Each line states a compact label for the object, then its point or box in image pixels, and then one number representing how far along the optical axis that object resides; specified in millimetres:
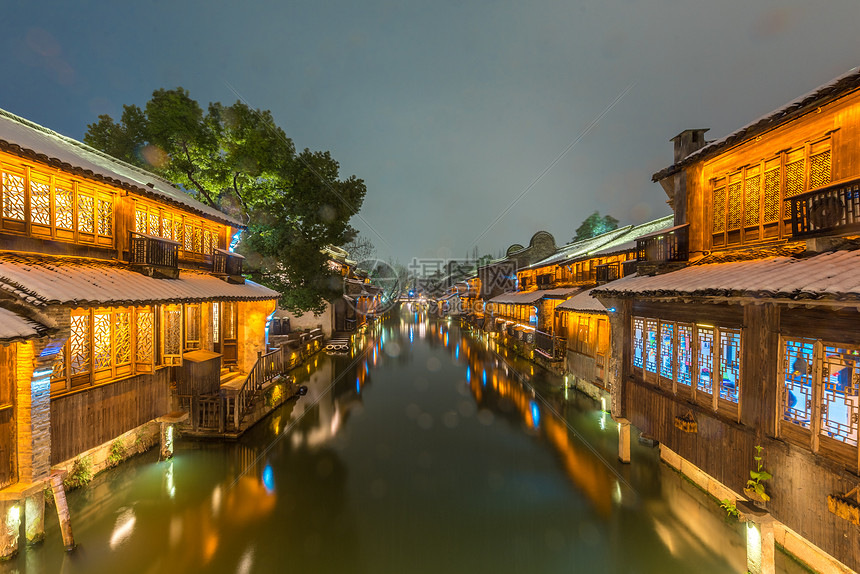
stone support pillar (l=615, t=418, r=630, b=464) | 11457
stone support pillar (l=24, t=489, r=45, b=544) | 7461
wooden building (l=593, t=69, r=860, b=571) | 5527
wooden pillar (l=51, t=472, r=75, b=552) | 7383
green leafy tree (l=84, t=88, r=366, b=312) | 21812
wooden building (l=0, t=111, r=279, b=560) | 7133
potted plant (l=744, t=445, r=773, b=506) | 6410
